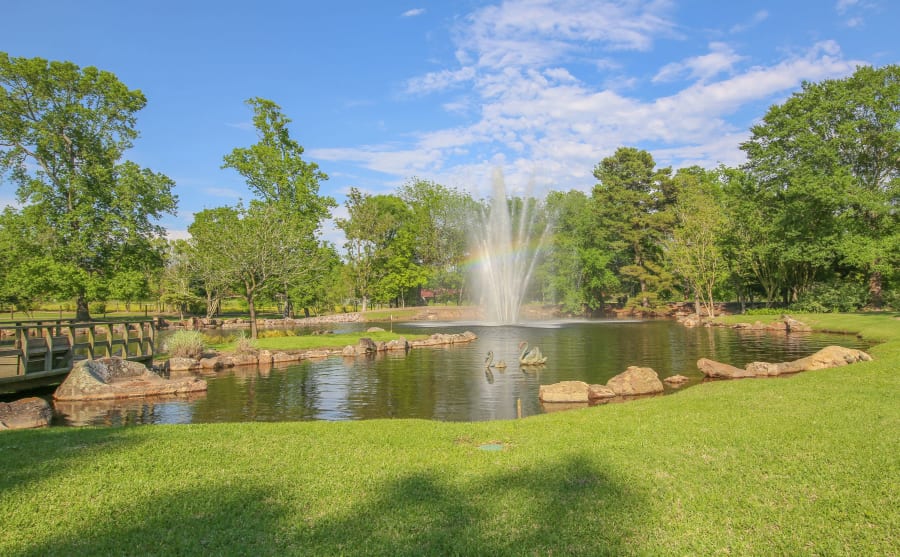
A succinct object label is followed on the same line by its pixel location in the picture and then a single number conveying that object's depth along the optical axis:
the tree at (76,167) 36.97
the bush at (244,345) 28.42
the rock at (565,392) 17.27
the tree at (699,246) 55.12
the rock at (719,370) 20.52
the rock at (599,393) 17.86
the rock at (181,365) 25.62
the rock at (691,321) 49.84
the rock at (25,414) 13.28
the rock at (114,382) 18.47
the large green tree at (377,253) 74.42
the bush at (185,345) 27.48
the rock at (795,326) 39.31
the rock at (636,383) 18.30
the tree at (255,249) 36.38
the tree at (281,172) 58.16
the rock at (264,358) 28.10
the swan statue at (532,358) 25.92
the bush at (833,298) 46.00
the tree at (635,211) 67.00
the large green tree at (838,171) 41.81
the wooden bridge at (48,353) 17.94
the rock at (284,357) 28.84
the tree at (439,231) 85.12
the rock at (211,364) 26.09
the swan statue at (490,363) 25.25
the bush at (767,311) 49.98
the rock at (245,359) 27.39
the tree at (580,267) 69.25
